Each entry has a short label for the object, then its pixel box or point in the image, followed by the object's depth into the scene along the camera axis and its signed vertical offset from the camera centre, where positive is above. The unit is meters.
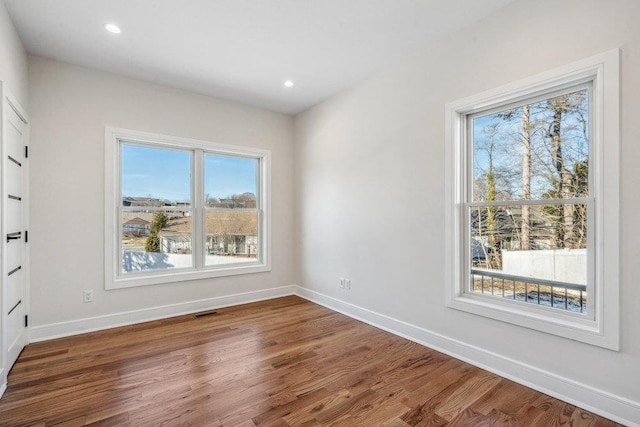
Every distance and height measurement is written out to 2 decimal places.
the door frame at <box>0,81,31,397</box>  2.15 -0.23
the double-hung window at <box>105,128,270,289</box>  3.56 +0.06
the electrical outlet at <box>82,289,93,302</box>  3.28 -0.87
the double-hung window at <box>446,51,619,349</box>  1.92 +0.09
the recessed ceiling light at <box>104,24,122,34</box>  2.61 +1.59
